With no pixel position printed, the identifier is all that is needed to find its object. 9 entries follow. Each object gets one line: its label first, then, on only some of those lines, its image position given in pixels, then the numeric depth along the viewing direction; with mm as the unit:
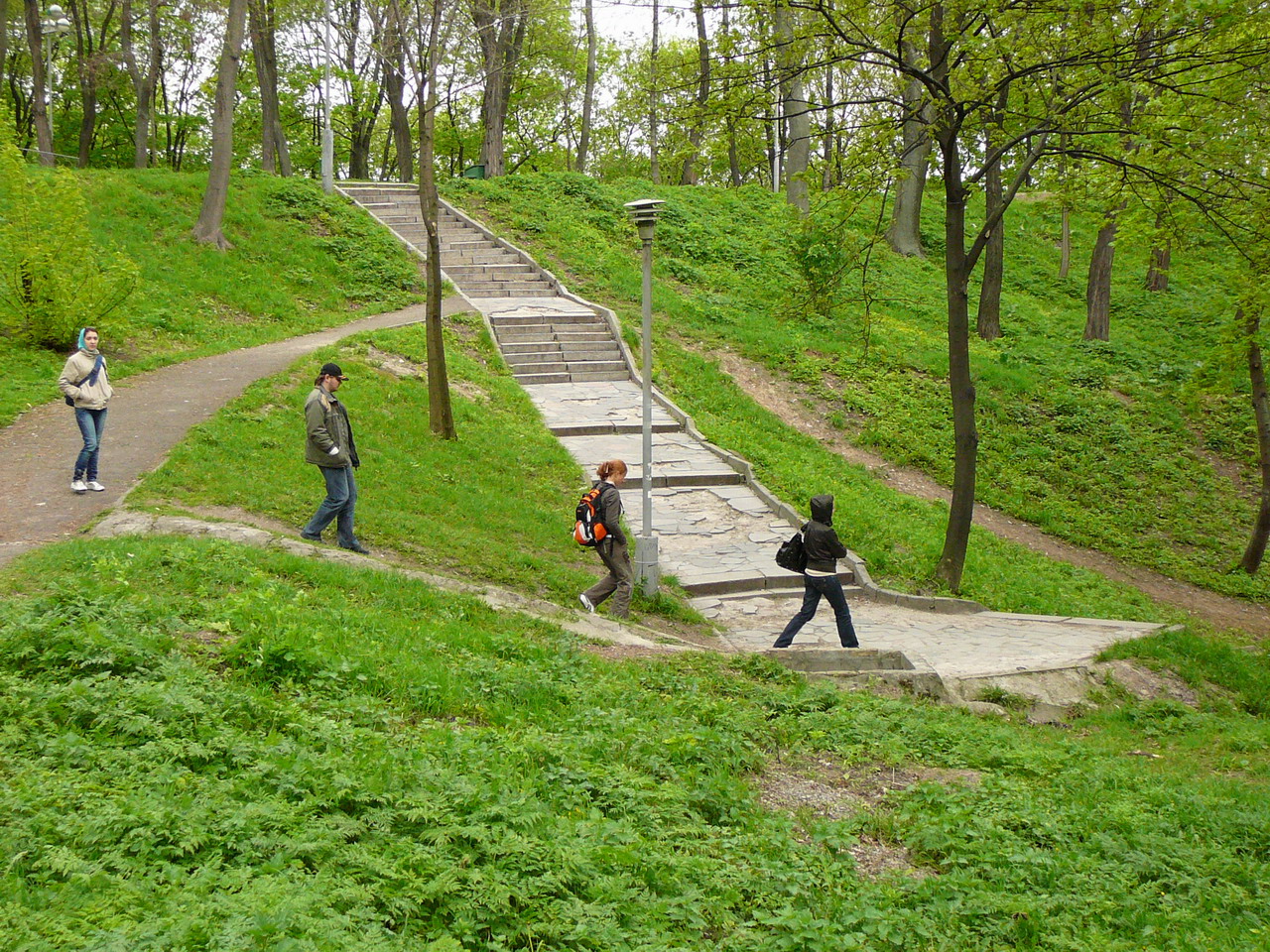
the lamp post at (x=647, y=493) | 10484
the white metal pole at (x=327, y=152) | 24859
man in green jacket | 9180
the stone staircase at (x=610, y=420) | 12242
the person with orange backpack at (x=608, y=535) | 9398
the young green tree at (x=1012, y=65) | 10555
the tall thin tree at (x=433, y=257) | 12781
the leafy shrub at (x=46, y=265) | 14273
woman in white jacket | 9961
